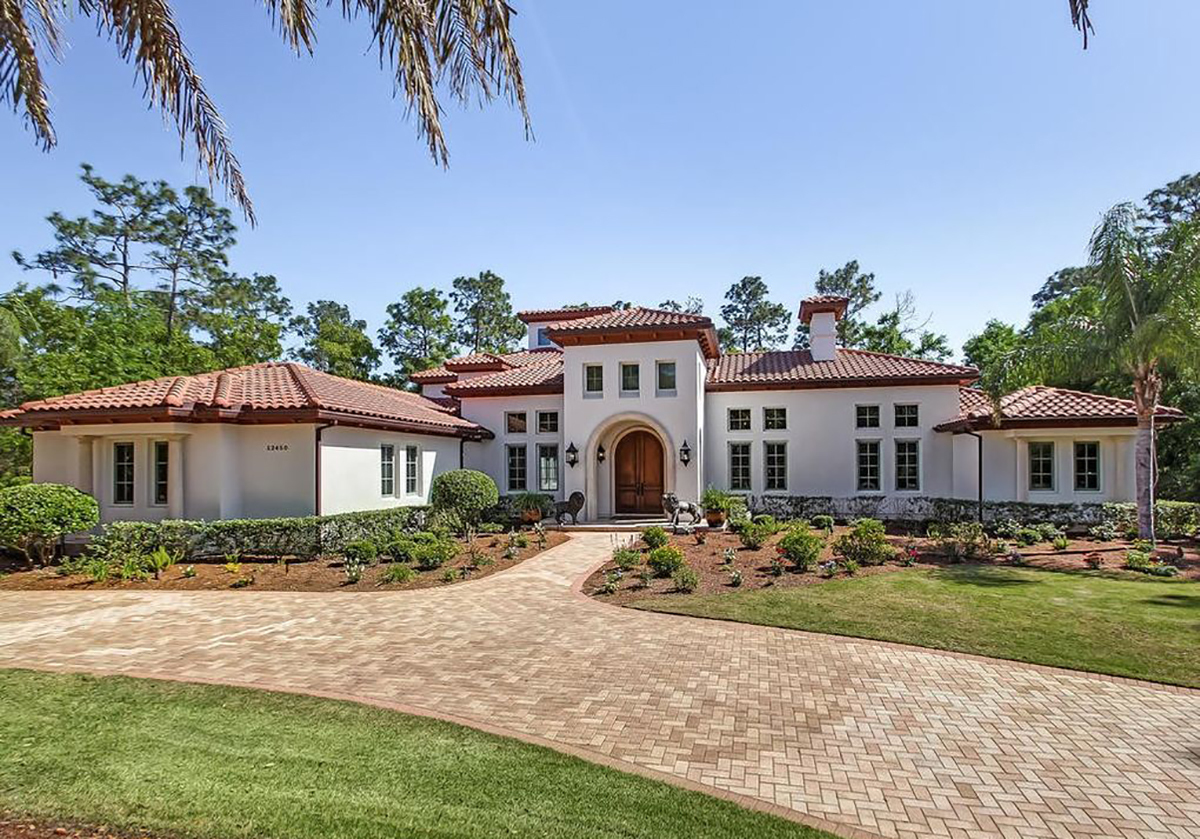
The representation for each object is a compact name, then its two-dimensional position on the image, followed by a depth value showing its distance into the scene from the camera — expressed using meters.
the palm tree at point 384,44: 4.89
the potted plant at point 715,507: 19.05
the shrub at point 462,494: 18.83
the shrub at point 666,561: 12.23
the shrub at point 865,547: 13.44
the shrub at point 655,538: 14.96
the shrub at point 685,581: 11.32
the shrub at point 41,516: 13.43
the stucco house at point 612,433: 15.46
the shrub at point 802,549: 12.57
